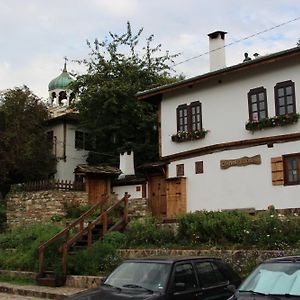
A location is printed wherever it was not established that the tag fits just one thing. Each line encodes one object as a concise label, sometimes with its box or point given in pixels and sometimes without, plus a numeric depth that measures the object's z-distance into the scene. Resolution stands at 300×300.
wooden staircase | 16.06
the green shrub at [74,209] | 26.97
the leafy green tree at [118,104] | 33.00
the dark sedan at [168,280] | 8.21
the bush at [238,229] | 14.13
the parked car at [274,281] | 6.84
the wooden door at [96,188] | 29.39
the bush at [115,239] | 17.25
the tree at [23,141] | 30.62
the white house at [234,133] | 20.31
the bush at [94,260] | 15.67
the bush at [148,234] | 16.62
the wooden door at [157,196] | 26.44
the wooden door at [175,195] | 23.66
